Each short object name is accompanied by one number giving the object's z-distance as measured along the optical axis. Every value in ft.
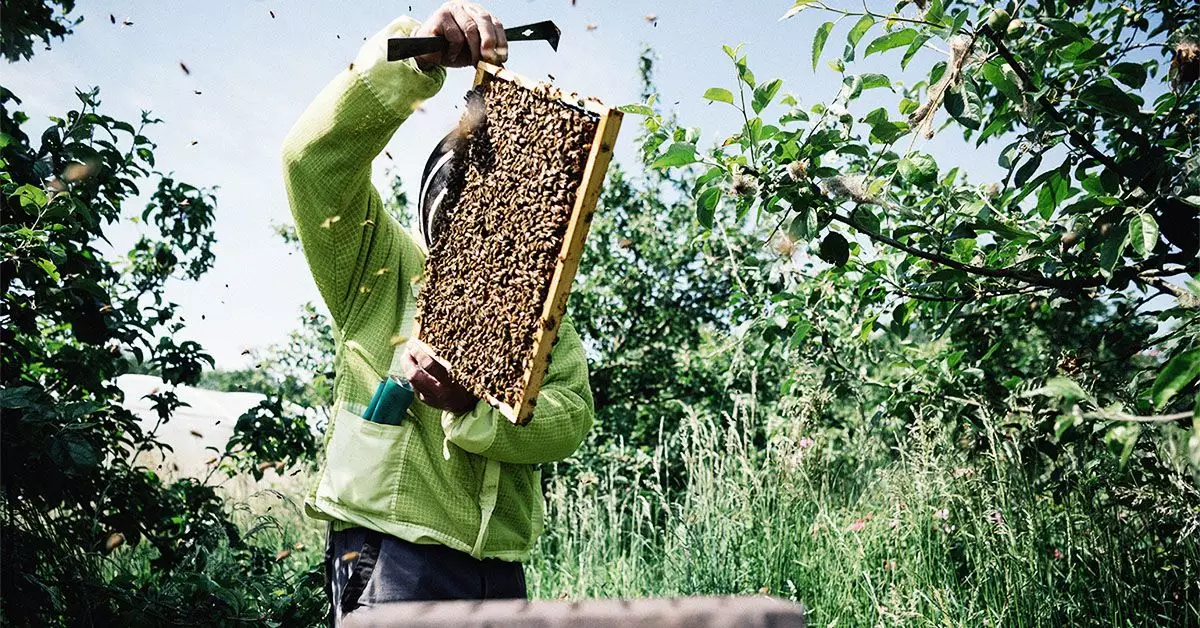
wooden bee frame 5.45
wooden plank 2.00
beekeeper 6.48
